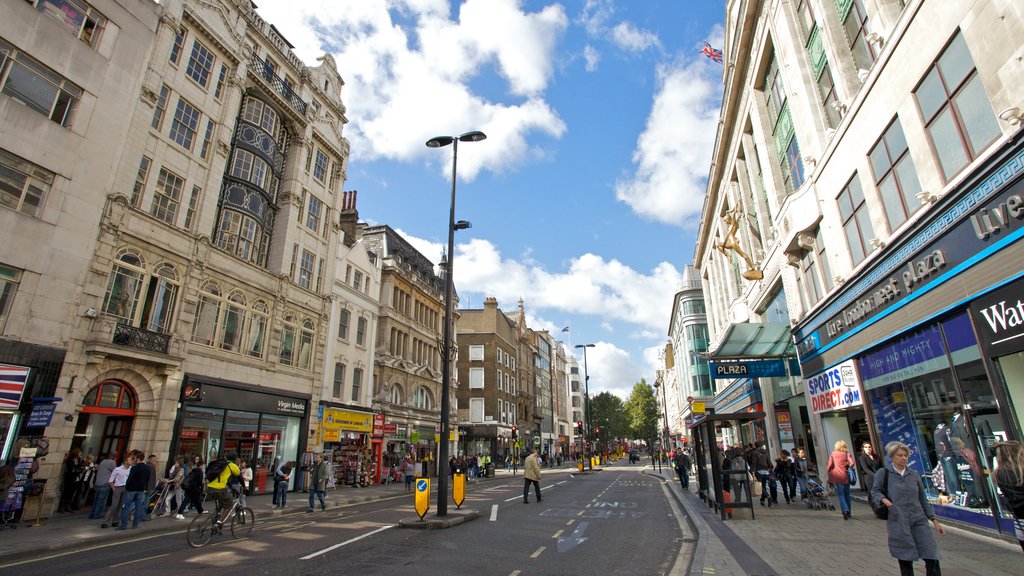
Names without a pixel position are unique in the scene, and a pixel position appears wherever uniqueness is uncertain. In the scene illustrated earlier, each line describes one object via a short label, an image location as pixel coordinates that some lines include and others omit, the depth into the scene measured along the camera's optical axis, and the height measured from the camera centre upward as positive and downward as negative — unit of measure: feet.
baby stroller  44.47 -4.32
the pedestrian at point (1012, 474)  17.57 -0.97
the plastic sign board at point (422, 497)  39.55 -3.61
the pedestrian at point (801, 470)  47.44 -2.16
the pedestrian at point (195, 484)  43.73 -2.75
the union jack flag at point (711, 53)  107.34 +82.03
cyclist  34.40 -2.48
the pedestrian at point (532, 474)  58.03 -2.81
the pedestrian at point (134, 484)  39.68 -2.48
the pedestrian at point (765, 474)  51.03 -2.61
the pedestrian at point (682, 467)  77.52 -2.91
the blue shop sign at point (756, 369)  66.54 +10.33
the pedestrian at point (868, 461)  38.06 -1.04
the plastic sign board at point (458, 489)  49.93 -3.81
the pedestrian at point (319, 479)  54.13 -3.05
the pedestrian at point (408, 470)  86.96 -3.46
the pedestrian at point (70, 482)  49.67 -2.88
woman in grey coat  17.04 -2.38
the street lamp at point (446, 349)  42.73 +8.48
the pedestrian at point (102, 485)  45.34 -2.94
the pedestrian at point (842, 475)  38.63 -2.10
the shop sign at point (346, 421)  90.33 +5.51
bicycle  32.65 -5.02
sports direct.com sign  46.68 +5.77
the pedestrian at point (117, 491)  40.87 -3.18
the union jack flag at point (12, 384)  44.68 +6.01
